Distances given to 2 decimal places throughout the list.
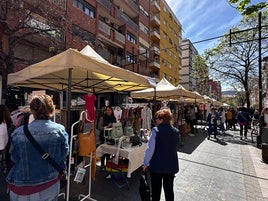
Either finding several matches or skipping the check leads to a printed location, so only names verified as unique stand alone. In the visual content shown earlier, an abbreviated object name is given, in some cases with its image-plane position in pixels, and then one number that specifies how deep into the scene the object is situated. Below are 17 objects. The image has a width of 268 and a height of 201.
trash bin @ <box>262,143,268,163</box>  7.23
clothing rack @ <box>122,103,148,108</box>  6.77
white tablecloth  4.66
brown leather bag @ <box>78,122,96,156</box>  3.68
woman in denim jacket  2.10
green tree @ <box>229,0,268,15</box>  4.34
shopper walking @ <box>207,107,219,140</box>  12.23
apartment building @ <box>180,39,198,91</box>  63.47
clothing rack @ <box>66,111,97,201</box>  3.45
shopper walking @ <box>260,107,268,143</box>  7.68
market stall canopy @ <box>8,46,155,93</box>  3.46
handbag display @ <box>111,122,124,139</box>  5.03
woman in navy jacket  3.27
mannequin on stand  6.99
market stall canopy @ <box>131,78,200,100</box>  9.76
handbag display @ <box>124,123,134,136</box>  5.53
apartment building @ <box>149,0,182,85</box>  36.81
